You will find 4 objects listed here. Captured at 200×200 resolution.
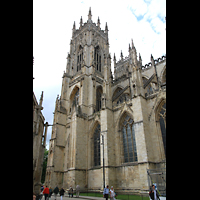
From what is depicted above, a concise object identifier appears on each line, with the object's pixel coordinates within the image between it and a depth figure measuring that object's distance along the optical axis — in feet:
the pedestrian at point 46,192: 31.95
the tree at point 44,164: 130.52
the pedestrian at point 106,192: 32.40
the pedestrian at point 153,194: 22.33
